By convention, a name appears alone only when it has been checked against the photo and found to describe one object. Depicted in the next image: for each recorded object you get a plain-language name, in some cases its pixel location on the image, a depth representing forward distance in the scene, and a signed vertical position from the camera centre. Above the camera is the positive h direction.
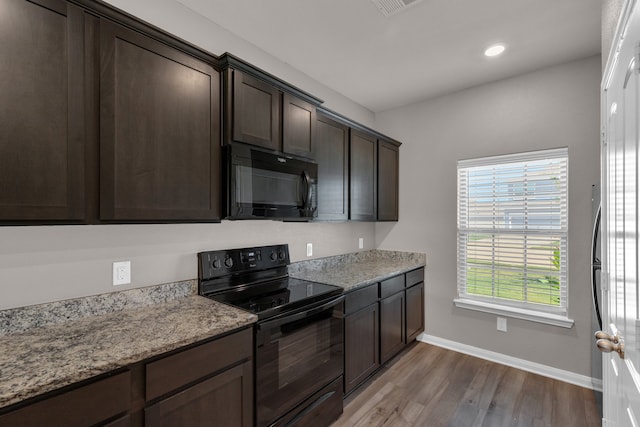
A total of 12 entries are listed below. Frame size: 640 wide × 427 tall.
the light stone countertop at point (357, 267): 2.52 -0.56
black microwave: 1.79 +0.19
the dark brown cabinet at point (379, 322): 2.35 -1.00
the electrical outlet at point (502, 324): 2.95 -1.09
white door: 0.88 -0.03
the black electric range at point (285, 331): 1.65 -0.72
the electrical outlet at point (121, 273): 1.65 -0.33
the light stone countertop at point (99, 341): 0.96 -0.53
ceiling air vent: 1.89 +1.33
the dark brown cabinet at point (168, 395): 0.98 -0.70
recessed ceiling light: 2.39 +1.32
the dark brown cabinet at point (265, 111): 1.80 +0.69
